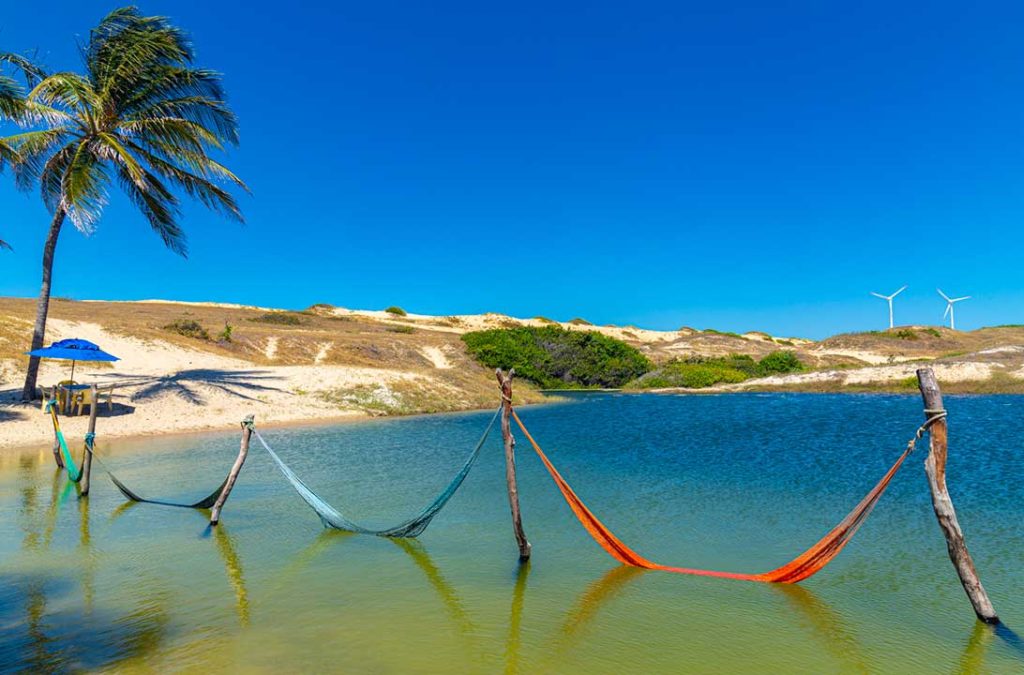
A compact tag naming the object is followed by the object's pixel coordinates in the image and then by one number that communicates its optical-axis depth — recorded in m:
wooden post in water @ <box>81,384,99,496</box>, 14.69
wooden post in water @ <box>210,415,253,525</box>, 12.71
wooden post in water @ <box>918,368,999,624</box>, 7.58
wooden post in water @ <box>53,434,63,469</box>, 17.94
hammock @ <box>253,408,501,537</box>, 10.72
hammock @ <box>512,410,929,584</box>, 8.09
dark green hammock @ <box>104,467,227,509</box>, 13.20
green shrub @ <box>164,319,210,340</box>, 42.31
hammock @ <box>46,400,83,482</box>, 15.89
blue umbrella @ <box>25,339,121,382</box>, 22.08
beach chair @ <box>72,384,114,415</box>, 24.28
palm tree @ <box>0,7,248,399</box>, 22.61
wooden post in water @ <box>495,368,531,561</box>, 10.39
